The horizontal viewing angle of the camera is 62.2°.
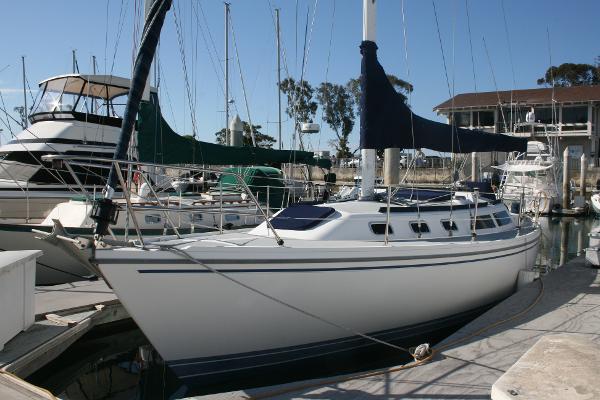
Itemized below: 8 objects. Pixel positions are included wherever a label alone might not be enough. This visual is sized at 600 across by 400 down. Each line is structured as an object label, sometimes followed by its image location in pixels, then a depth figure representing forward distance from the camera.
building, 37.12
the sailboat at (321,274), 5.04
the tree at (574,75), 53.56
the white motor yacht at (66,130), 14.79
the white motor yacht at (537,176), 25.70
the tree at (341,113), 50.59
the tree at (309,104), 49.05
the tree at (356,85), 49.84
